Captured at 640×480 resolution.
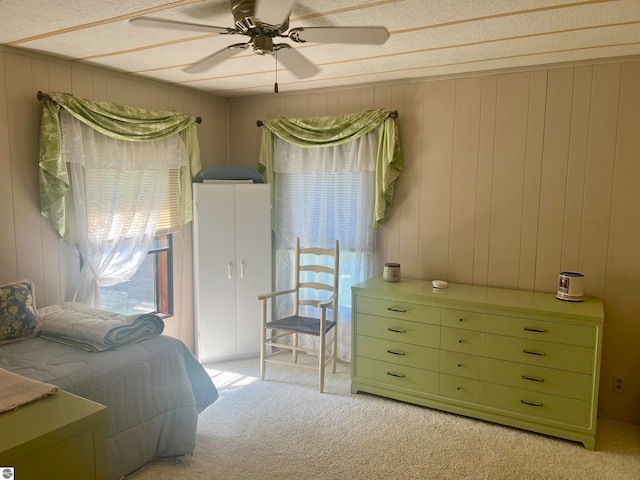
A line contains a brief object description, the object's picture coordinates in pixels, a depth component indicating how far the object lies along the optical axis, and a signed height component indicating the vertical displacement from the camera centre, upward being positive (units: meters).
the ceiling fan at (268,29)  1.89 +0.69
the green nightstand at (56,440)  1.41 -0.76
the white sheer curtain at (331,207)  3.98 -0.11
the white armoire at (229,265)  4.01 -0.62
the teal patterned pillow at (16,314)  2.69 -0.71
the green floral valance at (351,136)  3.75 +0.49
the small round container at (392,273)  3.67 -0.60
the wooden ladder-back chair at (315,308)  3.58 -0.95
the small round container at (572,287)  3.06 -0.57
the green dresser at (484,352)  2.84 -1.01
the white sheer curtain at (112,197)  3.29 -0.04
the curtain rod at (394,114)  3.73 +0.63
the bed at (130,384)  2.37 -1.02
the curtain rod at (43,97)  3.02 +0.59
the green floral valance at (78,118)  3.05 +0.46
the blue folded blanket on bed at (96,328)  2.60 -0.77
